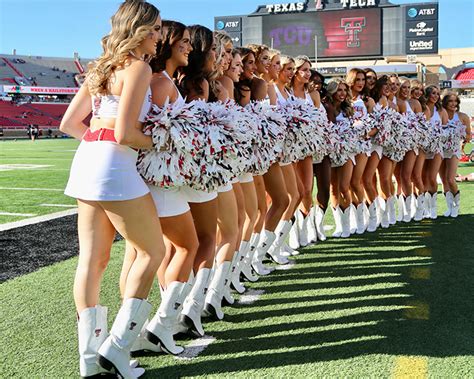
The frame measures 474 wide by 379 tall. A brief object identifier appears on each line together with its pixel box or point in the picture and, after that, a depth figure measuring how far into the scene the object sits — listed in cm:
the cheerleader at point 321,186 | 557
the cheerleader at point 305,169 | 490
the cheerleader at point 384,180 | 619
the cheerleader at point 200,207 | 292
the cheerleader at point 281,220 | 434
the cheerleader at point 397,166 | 637
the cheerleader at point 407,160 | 660
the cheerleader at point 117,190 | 226
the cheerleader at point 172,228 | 261
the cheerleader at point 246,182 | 378
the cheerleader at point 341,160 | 570
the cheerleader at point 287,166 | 449
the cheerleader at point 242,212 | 356
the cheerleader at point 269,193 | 419
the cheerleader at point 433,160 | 695
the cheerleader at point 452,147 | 695
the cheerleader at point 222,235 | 318
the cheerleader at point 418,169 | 687
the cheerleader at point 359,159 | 591
